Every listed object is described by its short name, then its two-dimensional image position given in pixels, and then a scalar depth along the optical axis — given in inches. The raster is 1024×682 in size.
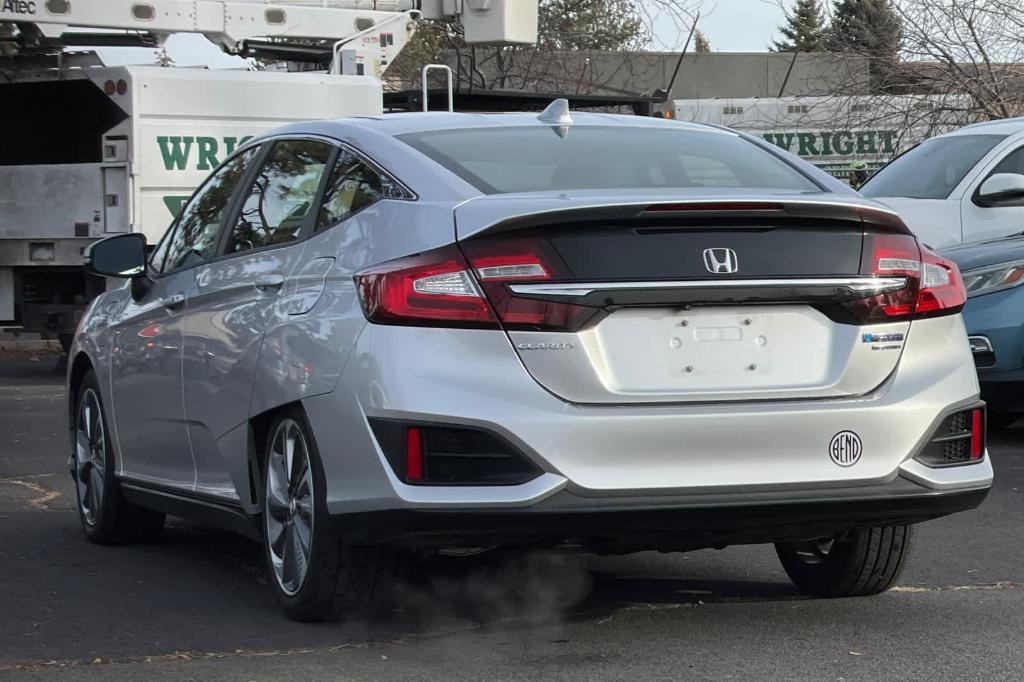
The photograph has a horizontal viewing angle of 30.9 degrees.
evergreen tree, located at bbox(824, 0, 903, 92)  865.5
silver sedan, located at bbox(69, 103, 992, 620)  193.9
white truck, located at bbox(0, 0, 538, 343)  614.2
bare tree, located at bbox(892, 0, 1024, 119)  836.0
